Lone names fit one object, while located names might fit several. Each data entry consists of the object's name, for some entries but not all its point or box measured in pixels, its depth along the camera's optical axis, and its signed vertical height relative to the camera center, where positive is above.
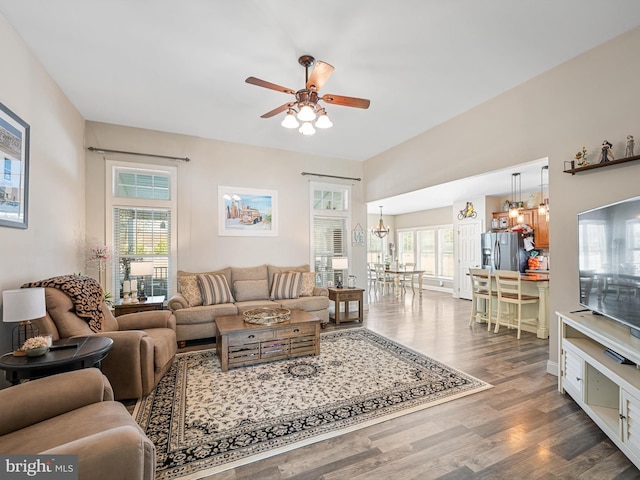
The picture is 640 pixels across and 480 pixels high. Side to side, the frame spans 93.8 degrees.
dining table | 7.80 -0.90
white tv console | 1.79 -0.94
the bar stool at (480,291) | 4.93 -0.82
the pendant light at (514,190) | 5.62 +1.19
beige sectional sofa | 4.05 -0.79
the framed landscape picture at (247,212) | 5.11 +0.58
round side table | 1.89 -0.74
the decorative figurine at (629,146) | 2.51 +0.81
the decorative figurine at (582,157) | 2.84 +0.82
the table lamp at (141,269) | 4.05 -0.32
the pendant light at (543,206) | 5.72 +0.72
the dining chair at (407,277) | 8.45 -1.07
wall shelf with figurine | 2.50 +0.70
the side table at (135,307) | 3.83 -0.79
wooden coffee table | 3.27 -1.10
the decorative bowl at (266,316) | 3.50 -0.85
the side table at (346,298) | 5.25 -0.96
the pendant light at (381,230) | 9.68 +0.47
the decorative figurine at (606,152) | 2.65 +0.81
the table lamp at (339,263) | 5.51 -0.34
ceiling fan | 2.55 +1.36
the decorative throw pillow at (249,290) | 4.75 -0.73
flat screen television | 2.02 -0.14
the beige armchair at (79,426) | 1.16 -0.85
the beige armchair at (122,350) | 2.44 -0.91
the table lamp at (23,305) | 1.96 -0.39
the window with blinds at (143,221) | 4.47 +0.39
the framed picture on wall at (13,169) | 2.33 +0.64
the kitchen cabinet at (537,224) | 6.43 +0.43
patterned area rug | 1.99 -1.35
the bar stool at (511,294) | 4.51 -0.80
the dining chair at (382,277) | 8.59 -0.95
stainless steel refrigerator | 6.42 -0.16
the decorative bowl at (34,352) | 1.98 -0.70
